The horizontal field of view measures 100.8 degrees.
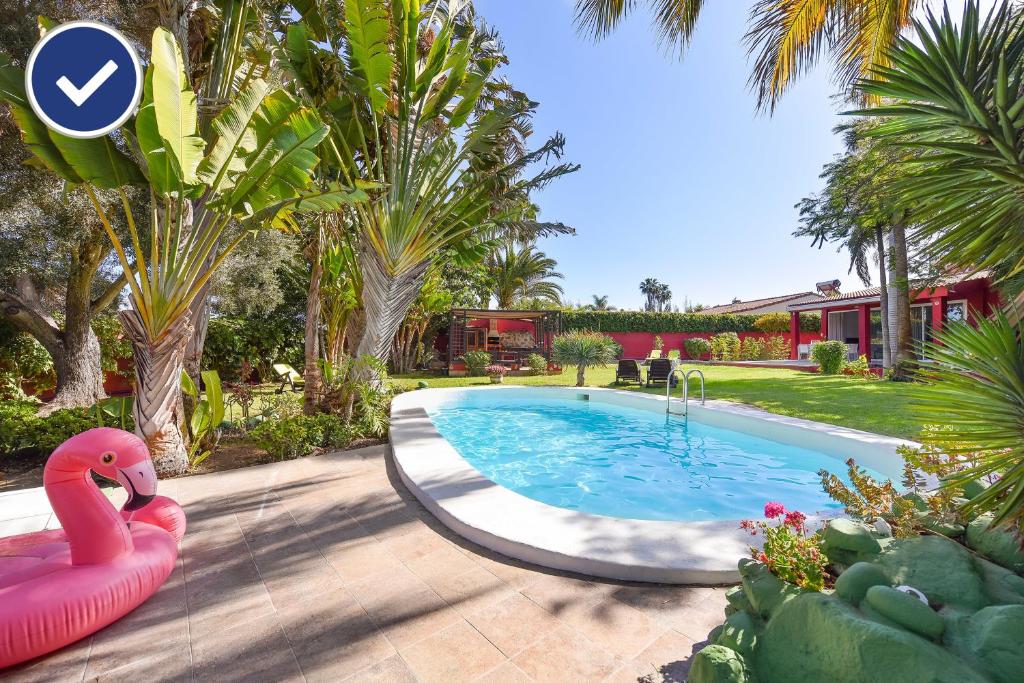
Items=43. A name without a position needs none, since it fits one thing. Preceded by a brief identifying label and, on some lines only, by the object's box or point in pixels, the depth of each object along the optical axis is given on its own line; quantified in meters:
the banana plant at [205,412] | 5.78
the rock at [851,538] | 2.30
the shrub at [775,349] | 27.83
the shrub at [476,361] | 18.33
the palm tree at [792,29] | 6.15
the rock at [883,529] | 2.54
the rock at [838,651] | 1.48
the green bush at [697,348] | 27.55
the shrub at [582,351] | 16.03
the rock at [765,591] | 2.09
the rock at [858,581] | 1.84
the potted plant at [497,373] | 16.56
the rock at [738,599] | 2.29
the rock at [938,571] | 1.88
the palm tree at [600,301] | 68.94
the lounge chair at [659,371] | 14.71
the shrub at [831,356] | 17.19
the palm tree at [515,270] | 25.55
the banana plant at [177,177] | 4.44
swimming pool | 3.22
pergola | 20.19
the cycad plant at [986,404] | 1.46
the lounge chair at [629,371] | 15.54
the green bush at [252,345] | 14.79
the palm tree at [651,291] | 79.28
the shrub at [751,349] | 27.09
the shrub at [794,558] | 2.03
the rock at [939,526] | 2.38
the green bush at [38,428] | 5.85
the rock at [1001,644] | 1.46
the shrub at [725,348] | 26.72
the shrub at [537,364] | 19.16
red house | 16.70
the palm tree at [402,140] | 7.34
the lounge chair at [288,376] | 13.43
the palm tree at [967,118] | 1.37
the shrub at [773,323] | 30.27
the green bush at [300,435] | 6.30
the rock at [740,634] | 1.95
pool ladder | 9.96
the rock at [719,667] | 1.74
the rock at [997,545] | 2.06
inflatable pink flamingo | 2.23
